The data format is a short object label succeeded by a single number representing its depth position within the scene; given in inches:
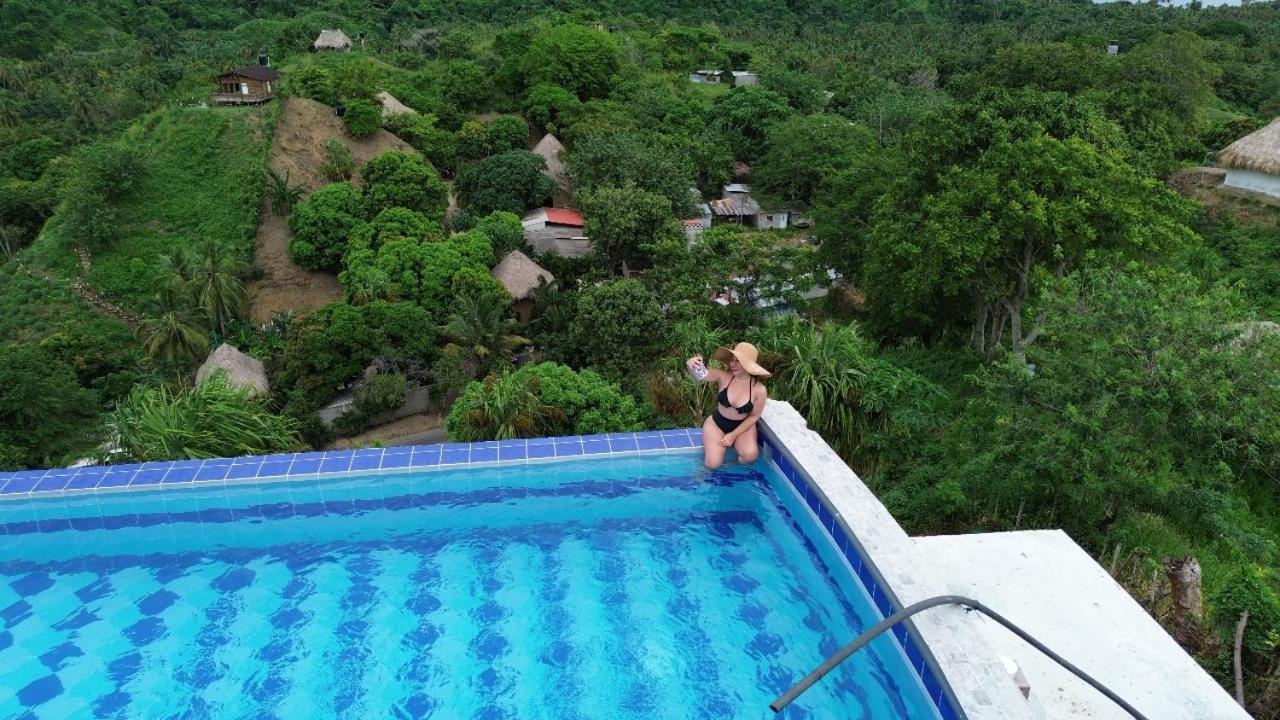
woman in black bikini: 249.4
